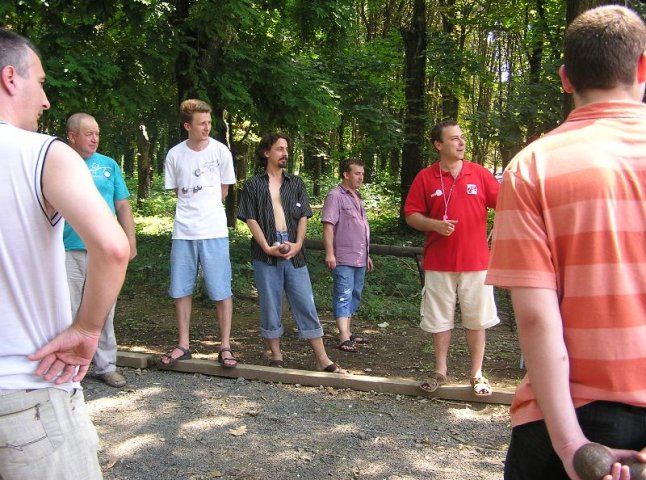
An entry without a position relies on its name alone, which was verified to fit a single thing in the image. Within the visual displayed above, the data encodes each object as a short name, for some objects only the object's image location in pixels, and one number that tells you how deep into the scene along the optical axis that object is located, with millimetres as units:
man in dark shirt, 5191
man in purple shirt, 6281
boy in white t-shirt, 5137
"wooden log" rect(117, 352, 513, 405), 4637
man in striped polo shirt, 1553
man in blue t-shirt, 4641
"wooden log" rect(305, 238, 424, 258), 8016
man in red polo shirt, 4590
